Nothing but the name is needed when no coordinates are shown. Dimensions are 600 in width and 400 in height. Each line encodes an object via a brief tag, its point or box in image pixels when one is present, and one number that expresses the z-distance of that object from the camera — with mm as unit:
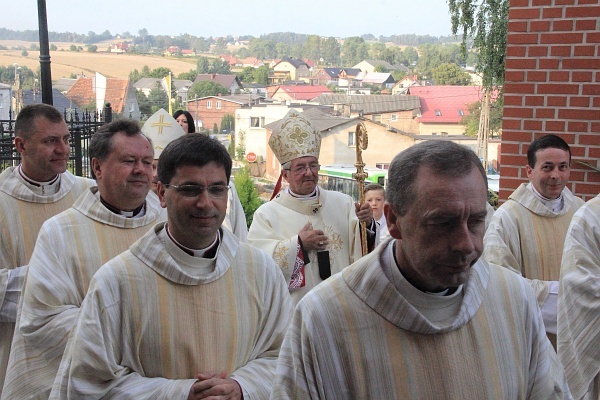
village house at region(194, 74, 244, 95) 55481
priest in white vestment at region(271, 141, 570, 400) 2178
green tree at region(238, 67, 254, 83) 73638
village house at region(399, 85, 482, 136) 44500
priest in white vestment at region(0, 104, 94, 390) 5070
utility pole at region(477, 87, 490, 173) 22288
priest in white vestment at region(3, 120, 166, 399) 4031
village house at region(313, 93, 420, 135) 41531
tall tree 15852
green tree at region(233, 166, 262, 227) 15641
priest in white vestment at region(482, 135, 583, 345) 5117
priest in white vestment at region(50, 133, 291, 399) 3100
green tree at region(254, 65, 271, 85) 77625
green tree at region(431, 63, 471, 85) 55947
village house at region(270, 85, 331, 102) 54219
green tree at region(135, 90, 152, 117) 38225
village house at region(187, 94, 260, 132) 45188
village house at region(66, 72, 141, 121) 32062
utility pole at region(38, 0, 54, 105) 7742
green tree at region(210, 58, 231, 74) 78838
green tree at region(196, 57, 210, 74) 80262
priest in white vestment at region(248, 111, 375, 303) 5629
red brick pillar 5605
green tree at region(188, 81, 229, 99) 49656
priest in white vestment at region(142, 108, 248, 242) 6027
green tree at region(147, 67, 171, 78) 66938
